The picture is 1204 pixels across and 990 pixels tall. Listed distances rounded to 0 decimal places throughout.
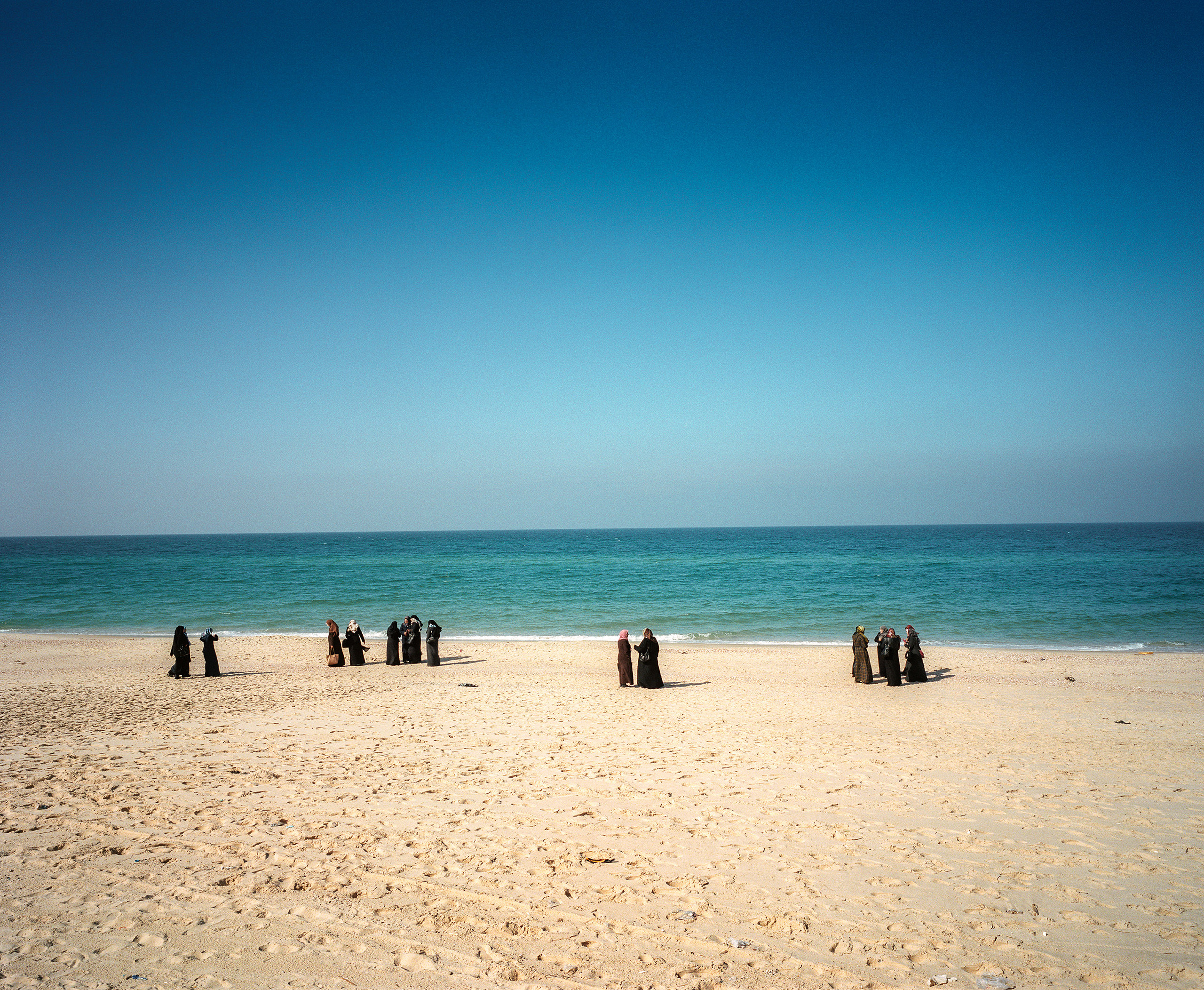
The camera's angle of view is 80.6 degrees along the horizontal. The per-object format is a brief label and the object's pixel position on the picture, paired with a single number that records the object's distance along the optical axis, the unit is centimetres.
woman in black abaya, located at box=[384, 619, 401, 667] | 2109
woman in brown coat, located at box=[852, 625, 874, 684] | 1739
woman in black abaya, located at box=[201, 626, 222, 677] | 1892
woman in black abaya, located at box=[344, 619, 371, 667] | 2098
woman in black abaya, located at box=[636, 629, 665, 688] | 1684
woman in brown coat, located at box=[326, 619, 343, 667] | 2056
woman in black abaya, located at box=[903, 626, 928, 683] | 1758
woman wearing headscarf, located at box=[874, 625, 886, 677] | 1722
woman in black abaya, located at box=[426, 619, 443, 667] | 2044
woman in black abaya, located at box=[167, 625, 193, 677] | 1858
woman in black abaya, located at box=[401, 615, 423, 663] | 2128
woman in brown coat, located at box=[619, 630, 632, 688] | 1723
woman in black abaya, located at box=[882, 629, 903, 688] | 1700
